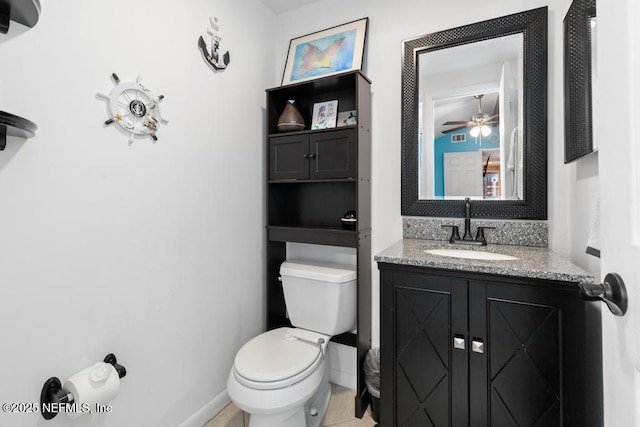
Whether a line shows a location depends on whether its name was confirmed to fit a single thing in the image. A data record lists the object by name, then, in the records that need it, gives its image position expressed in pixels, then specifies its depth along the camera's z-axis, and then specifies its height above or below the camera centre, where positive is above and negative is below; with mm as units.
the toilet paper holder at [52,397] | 1039 -642
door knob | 500 -149
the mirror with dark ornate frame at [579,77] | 1139 +547
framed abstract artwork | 1900 +1049
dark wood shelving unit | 1748 +169
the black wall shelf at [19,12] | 821 +571
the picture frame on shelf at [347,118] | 1922 +597
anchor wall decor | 1622 +889
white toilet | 1334 -724
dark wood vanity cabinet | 1054 -547
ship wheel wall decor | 1229 +447
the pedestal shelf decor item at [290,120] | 1957 +594
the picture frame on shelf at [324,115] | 1973 +636
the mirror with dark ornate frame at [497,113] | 1506 +519
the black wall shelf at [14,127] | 778 +243
